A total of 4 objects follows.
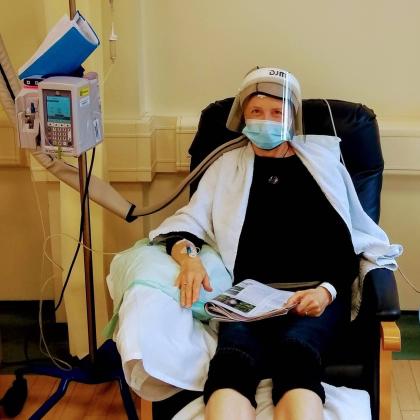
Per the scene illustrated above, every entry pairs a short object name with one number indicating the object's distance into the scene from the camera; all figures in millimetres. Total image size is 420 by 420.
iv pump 1800
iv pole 2061
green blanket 1863
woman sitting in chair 1868
